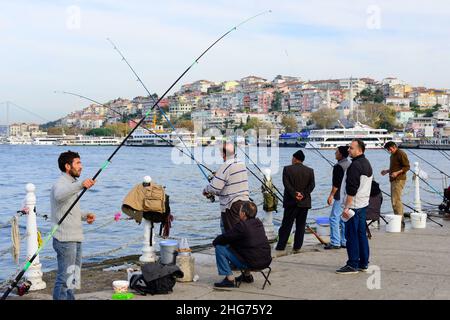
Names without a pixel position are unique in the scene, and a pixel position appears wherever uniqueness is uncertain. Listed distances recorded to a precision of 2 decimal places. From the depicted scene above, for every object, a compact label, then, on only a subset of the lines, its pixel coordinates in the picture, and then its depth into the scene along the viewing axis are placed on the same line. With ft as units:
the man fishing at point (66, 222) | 18.01
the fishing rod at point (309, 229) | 31.49
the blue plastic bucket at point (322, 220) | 34.12
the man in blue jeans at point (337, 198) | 29.50
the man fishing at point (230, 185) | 23.48
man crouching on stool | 20.93
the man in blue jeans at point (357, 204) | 23.48
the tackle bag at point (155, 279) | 20.59
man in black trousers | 28.07
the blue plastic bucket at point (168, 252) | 22.79
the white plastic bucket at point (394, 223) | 36.42
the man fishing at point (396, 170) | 36.24
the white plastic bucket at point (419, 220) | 38.37
